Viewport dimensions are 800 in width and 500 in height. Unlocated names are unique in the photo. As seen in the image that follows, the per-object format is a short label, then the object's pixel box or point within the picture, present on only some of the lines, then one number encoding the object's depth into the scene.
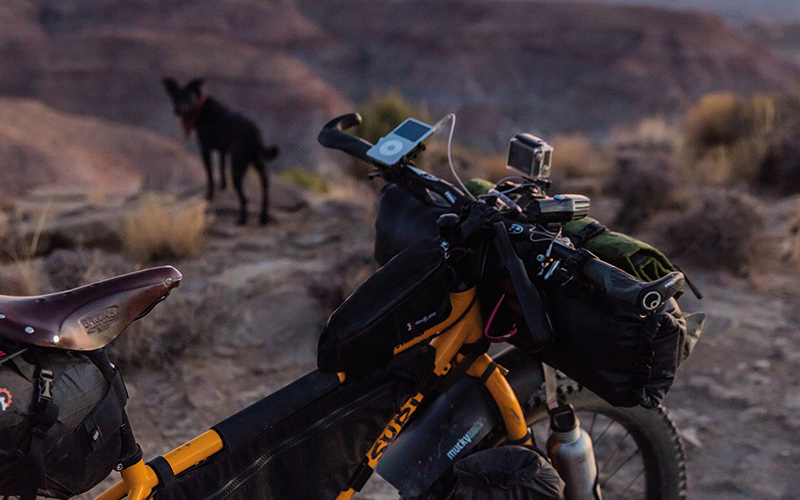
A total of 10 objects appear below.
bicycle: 1.39
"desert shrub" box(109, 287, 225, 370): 3.73
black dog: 6.25
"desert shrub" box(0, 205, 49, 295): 4.23
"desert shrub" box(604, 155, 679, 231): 6.45
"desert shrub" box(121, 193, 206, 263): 5.55
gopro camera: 1.78
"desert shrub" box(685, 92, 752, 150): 9.78
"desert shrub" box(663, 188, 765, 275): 5.04
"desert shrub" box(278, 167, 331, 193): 9.73
